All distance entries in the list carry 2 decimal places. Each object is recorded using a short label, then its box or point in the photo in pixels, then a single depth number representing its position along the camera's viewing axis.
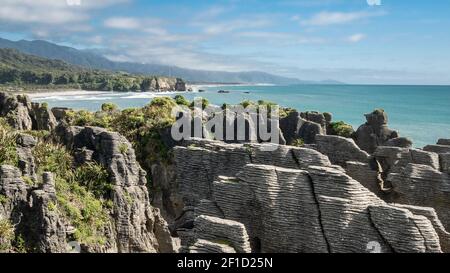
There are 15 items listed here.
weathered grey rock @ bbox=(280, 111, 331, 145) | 35.97
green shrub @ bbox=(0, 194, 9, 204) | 15.14
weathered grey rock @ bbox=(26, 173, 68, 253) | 15.12
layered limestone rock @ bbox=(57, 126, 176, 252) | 19.17
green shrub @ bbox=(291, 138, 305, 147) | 35.24
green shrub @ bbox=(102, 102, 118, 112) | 49.68
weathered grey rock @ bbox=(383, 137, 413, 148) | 29.66
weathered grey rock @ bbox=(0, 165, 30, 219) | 15.24
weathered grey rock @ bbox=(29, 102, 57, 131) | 39.69
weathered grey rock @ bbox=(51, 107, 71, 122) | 46.69
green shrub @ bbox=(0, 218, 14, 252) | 14.52
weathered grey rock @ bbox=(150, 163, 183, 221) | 29.71
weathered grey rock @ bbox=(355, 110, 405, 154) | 36.28
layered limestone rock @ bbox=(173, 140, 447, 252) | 14.41
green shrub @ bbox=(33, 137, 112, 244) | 17.20
